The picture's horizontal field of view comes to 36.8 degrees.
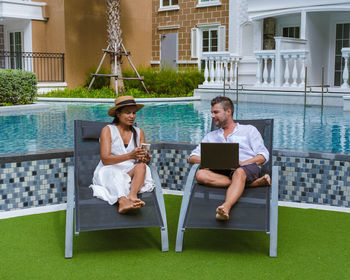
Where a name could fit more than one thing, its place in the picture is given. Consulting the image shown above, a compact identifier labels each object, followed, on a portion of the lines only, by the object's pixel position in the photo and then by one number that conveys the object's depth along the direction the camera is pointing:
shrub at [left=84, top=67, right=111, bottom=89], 20.87
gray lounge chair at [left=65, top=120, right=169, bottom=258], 3.88
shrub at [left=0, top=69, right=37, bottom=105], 14.27
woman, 4.24
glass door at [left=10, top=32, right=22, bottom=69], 22.47
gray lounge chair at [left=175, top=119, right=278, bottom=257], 3.88
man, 4.30
